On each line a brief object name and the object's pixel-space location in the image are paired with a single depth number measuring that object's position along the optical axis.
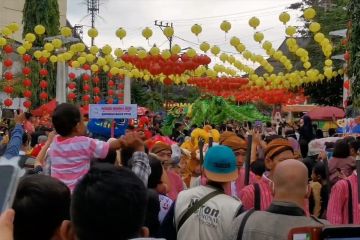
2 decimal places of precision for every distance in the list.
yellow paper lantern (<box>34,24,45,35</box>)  16.88
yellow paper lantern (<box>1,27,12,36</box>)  16.95
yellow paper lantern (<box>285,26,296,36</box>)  17.48
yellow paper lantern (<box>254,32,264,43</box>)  18.45
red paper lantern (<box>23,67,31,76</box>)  19.72
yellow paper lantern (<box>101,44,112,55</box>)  18.56
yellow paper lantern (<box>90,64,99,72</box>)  20.14
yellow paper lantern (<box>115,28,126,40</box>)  17.31
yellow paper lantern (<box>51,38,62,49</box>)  17.95
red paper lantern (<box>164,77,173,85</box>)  21.45
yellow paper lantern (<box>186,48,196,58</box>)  19.00
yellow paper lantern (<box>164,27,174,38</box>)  17.38
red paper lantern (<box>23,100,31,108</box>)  18.78
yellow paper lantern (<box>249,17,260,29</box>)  17.41
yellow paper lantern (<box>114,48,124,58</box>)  18.78
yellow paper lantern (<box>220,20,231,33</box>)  17.89
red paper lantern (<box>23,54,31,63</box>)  19.14
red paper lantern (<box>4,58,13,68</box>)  18.48
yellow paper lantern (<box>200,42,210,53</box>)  19.06
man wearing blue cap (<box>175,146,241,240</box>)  3.99
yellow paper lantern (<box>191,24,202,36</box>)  17.31
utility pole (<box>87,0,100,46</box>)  59.88
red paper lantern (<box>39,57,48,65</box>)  18.80
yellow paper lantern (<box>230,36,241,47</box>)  19.31
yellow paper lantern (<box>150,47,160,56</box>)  18.67
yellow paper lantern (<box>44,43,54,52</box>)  18.08
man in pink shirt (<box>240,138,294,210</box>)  4.53
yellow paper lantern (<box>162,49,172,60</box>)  18.58
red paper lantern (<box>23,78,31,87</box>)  19.64
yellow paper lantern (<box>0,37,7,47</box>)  17.15
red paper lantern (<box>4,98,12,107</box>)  18.72
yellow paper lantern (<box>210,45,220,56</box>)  19.34
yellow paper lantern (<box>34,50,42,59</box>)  18.25
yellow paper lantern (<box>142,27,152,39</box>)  17.44
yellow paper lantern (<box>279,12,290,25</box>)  16.91
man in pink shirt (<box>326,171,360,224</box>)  4.94
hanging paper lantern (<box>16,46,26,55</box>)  17.68
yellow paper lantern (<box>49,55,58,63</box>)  18.55
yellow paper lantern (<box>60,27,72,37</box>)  17.31
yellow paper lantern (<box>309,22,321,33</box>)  17.54
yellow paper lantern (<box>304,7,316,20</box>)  16.03
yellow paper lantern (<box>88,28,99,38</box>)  17.25
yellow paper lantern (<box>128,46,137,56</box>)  18.52
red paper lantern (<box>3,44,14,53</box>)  17.92
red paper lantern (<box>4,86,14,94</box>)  19.26
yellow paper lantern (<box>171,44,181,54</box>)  18.72
